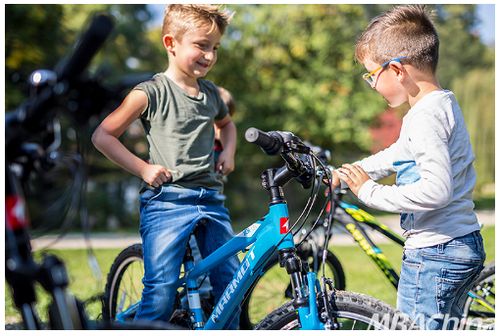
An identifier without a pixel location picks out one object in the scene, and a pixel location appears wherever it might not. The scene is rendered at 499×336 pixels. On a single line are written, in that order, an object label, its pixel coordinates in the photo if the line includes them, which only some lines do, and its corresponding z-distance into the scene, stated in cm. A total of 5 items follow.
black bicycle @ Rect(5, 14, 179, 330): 177
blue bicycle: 229
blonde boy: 290
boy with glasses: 237
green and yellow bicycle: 353
